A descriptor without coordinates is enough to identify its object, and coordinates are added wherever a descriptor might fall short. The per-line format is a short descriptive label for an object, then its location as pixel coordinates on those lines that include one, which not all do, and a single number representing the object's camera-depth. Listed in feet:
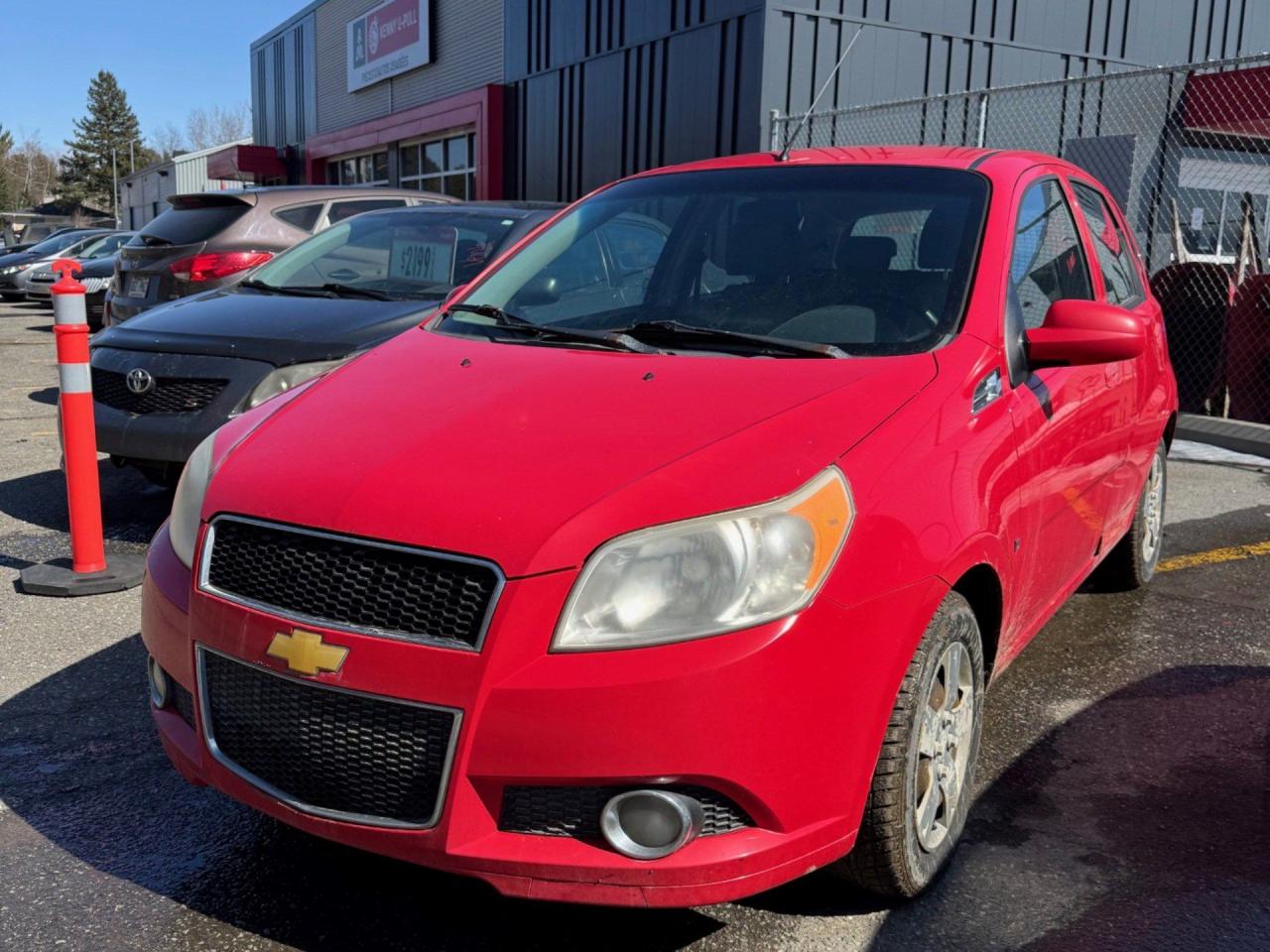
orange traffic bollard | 14.62
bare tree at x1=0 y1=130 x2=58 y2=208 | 403.34
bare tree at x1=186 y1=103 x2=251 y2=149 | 374.84
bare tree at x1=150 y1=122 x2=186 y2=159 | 388.98
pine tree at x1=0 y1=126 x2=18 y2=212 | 330.91
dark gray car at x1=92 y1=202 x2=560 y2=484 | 16.62
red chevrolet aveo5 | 6.69
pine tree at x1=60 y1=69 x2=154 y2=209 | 327.47
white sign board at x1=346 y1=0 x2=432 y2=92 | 74.43
